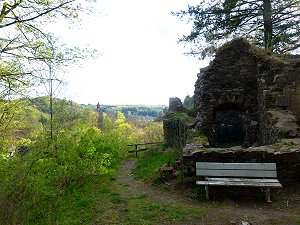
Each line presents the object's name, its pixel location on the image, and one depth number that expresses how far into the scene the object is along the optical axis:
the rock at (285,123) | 8.04
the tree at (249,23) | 13.39
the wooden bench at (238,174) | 6.02
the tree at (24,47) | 6.43
